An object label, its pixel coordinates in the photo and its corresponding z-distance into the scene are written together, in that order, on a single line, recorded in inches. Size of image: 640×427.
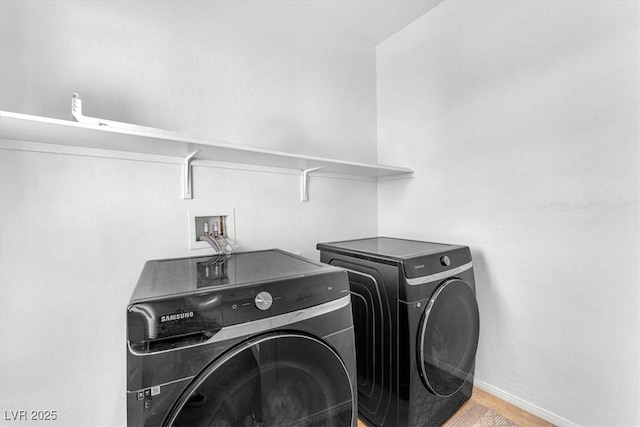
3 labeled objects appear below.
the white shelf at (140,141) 35.1
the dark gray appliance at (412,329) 47.4
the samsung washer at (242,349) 26.6
